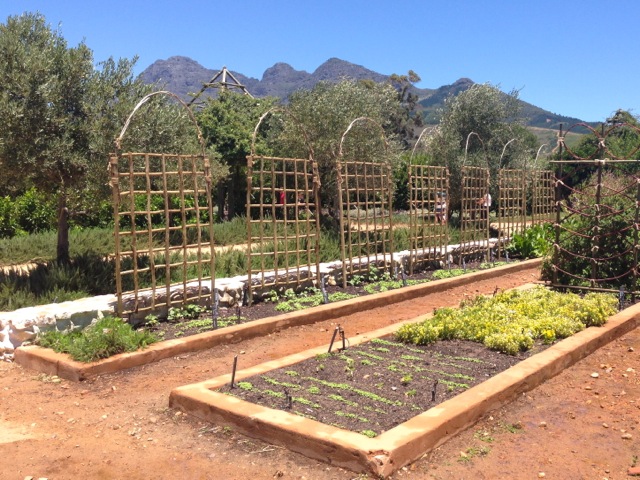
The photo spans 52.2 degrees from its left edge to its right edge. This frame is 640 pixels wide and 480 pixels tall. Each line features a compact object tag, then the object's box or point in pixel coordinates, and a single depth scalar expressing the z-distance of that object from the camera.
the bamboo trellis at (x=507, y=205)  14.25
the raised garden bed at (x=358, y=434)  3.79
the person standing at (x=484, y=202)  13.71
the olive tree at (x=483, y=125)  21.23
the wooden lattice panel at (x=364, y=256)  10.01
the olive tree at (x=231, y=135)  20.48
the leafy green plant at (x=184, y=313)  7.55
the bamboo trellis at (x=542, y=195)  15.80
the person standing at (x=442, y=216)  12.33
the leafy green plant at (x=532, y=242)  14.22
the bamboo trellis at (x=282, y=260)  8.60
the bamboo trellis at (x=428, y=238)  11.48
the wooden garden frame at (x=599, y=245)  8.79
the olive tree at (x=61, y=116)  8.10
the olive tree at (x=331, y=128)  15.93
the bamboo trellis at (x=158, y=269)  6.95
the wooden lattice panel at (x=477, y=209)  13.20
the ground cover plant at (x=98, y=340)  5.91
